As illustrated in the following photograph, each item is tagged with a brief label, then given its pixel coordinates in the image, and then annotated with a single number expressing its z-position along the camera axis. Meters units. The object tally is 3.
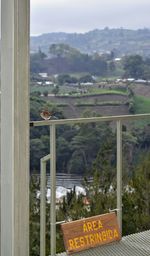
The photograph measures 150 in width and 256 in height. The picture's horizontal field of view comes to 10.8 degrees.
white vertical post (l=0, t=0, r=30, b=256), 4.41
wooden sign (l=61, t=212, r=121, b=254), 5.49
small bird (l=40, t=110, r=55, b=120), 5.11
